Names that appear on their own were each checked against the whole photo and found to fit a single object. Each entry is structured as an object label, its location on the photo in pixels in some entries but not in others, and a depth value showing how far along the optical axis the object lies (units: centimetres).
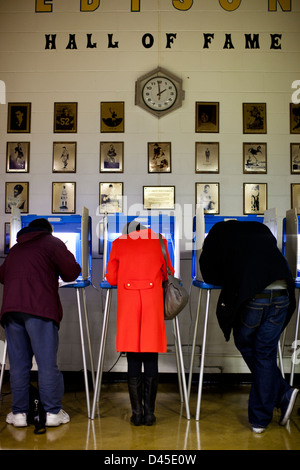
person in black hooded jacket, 292
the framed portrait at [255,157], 461
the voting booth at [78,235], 364
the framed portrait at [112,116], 465
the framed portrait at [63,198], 459
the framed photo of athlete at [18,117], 467
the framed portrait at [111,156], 462
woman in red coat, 312
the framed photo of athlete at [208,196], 458
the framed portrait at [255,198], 459
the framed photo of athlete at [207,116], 464
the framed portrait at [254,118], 464
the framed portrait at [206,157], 461
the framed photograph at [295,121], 464
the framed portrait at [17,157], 464
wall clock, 464
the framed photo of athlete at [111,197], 458
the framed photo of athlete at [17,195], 461
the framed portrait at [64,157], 462
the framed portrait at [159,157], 461
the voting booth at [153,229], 350
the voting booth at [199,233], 367
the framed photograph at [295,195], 458
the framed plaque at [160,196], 459
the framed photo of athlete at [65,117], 466
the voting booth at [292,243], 379
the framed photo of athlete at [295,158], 461
